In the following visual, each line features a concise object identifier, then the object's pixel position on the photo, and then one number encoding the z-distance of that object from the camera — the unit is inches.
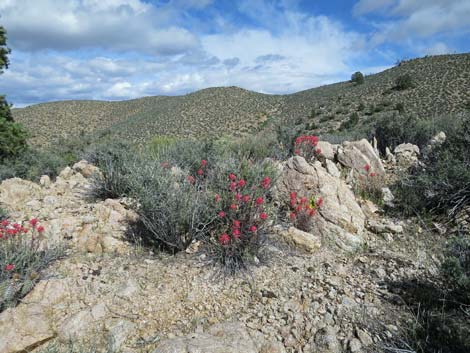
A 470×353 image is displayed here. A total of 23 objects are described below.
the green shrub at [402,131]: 331.6
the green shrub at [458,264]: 95.1
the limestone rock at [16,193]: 197.0
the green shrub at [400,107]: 950.8
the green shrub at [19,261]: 102.2
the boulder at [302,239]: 140.1
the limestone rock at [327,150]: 234.2
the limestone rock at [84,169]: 262.5
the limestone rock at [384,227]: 154.9
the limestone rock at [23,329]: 88.3
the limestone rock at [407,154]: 240.7
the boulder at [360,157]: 215.5
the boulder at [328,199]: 148.6
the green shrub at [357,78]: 1536.7
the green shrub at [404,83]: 1173.1
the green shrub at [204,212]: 130.0
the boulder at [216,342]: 85.4
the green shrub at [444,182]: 165.8
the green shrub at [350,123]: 898.9
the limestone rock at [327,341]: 89.0
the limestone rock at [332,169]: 202.9
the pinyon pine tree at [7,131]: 390.3
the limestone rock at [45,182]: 255.5
